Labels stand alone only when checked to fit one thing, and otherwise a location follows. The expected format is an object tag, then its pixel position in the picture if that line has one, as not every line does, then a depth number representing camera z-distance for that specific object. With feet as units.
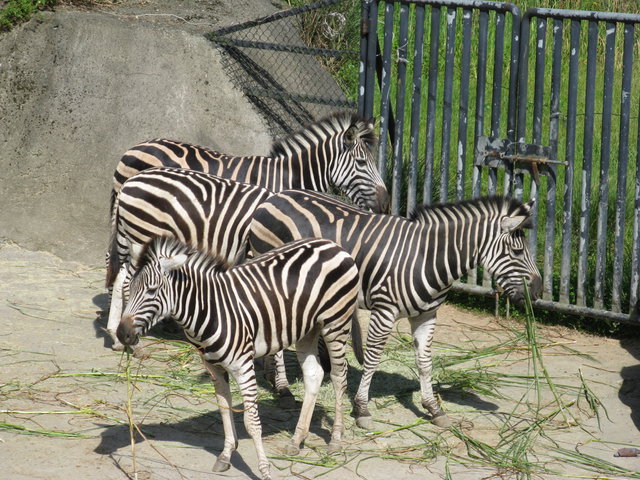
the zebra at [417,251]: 44.47
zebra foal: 36.32
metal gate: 54.80
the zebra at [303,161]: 55.36
